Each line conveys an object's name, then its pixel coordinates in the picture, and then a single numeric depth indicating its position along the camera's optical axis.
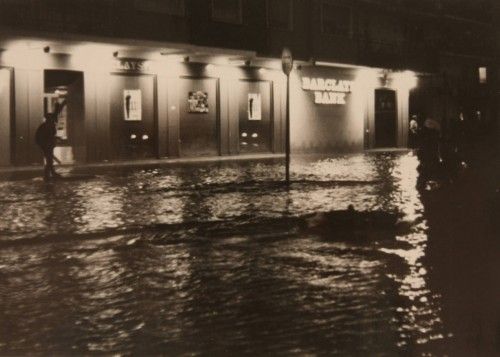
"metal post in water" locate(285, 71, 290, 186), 19.14
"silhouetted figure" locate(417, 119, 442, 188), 18.33
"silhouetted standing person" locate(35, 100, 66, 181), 21.50
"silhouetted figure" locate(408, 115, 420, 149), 18.73
